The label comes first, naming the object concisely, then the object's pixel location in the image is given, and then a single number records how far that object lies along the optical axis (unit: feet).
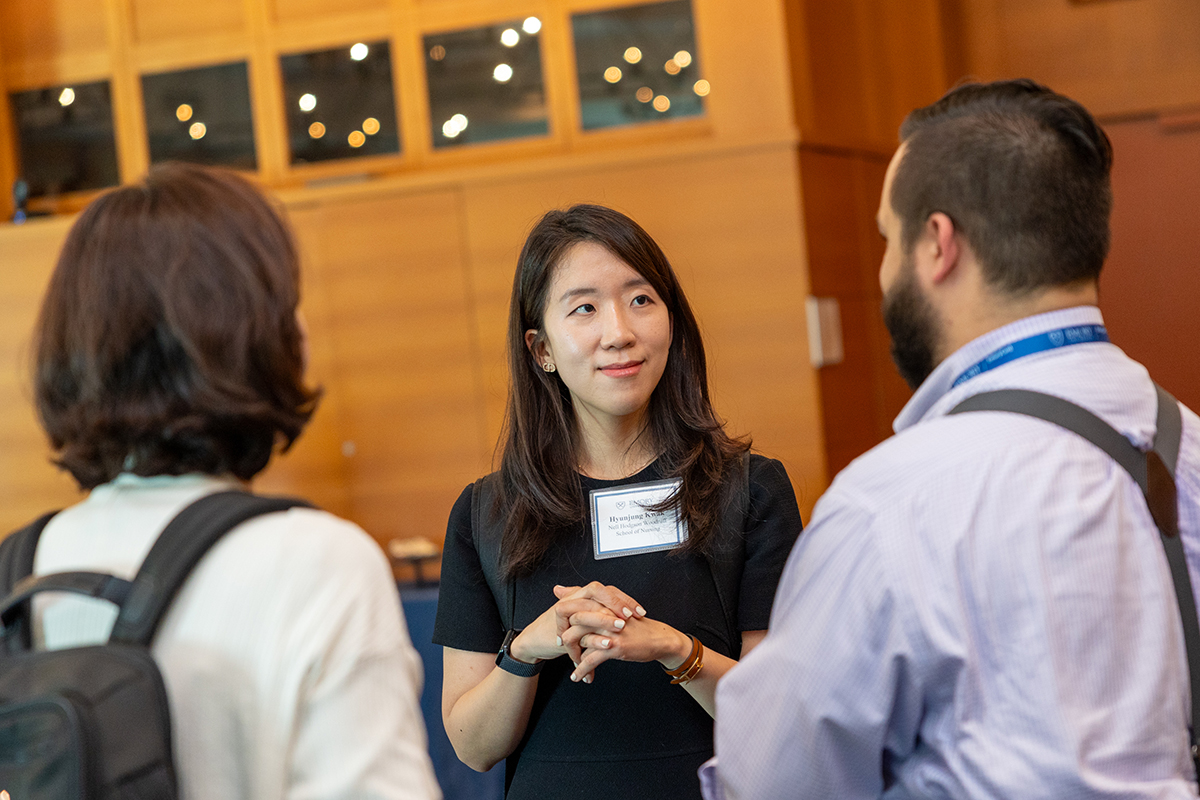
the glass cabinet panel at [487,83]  15.39
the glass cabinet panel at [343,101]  15.90
